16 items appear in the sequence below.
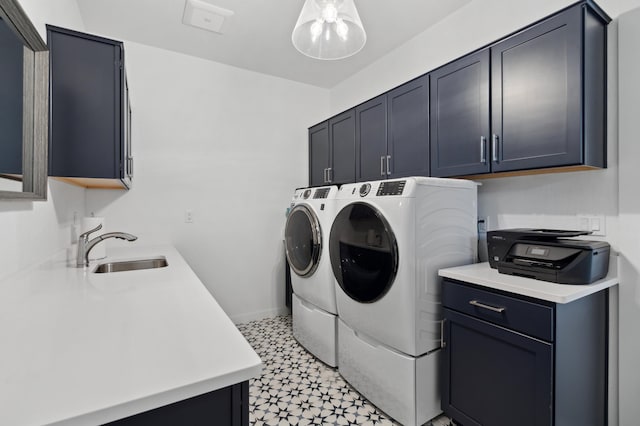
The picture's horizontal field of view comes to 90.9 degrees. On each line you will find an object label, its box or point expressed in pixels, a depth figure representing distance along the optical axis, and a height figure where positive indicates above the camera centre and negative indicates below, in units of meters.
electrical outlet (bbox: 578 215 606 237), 1.60 -0.06
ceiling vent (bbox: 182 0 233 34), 2.20 +1.44
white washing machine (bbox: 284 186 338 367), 2.24 -0.45
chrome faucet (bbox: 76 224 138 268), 1.61 -0.18
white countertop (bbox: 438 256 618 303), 1.28 -0.33
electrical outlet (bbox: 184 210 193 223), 2.91 -0.04
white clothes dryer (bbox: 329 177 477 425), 1.65 -0.37
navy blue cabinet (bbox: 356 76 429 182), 2.19 +0.60
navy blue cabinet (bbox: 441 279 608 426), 1.28 -0.67
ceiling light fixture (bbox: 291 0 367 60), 1.45 +0.91
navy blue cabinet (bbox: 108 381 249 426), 0.57 -0.38
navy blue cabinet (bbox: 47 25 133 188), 1.47 +0.51
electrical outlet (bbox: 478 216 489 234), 2.12 -0.09
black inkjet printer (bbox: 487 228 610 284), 1.38 -0.21
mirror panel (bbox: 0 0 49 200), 1.04 +0.39
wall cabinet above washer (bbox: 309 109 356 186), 2.87 +0.60
